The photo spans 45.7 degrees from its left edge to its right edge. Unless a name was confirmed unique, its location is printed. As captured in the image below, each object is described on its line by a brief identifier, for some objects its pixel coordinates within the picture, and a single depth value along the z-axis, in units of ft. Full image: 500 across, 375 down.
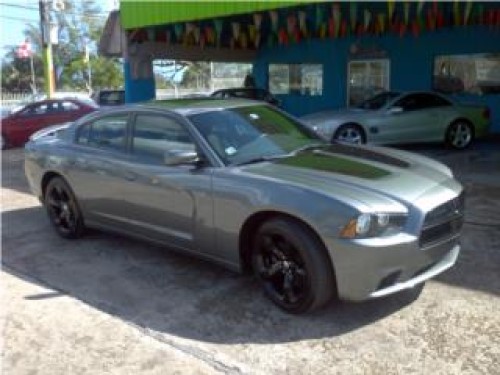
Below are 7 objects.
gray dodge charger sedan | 12.80
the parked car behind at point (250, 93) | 58.29
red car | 56.70
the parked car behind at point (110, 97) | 73.05
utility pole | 76.43
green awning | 32.14
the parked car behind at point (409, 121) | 40.45
